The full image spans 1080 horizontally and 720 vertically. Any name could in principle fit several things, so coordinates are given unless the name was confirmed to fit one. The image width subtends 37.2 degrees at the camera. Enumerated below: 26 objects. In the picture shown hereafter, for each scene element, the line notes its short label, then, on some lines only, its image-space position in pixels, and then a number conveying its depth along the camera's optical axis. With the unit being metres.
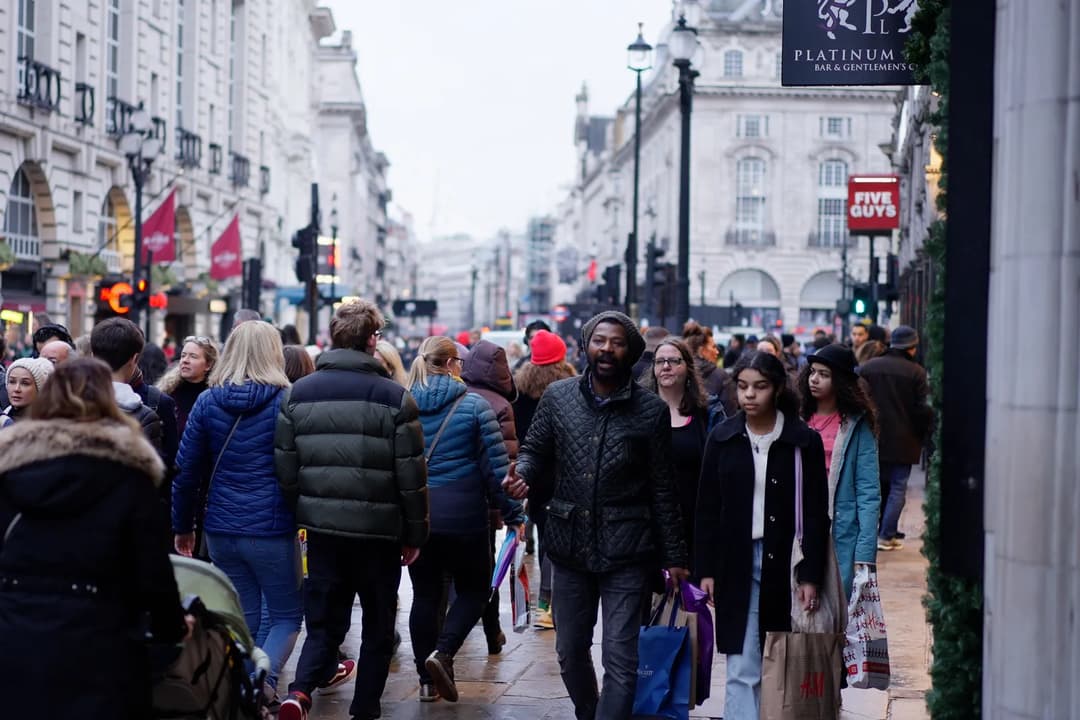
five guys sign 32.38
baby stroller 5.09
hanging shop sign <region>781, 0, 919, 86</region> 8.09
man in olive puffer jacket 7.09
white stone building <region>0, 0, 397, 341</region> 31.70
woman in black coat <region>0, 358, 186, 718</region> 4.64
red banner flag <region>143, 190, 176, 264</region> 30.31
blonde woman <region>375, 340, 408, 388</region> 9.48
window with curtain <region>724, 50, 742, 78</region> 87.25
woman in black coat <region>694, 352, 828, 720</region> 6.43
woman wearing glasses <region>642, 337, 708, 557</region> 8.33
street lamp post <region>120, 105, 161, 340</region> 25.97
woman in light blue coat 6.90
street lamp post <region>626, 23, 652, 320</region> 26.41
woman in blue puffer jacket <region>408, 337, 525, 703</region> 8.14
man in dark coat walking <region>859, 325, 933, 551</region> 13.40
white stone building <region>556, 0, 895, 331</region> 86.81
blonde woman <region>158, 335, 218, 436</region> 8.82
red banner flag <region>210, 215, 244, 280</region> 35.53
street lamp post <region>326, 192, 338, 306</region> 34.31
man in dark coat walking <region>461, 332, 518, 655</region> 9.23
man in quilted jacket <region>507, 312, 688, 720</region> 6.53
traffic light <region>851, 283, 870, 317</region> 31.88
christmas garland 4.82
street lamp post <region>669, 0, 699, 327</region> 18.72
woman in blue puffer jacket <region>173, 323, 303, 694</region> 7.39
